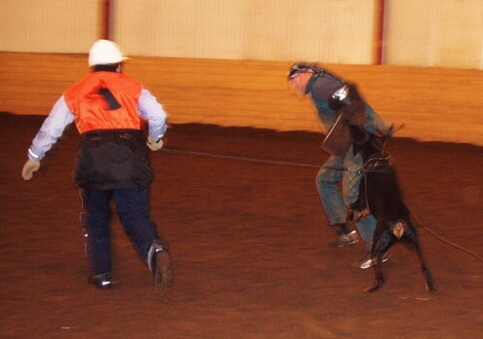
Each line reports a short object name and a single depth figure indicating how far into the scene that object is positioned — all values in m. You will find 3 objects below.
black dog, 11.71
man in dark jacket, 12.20
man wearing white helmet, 11.02
